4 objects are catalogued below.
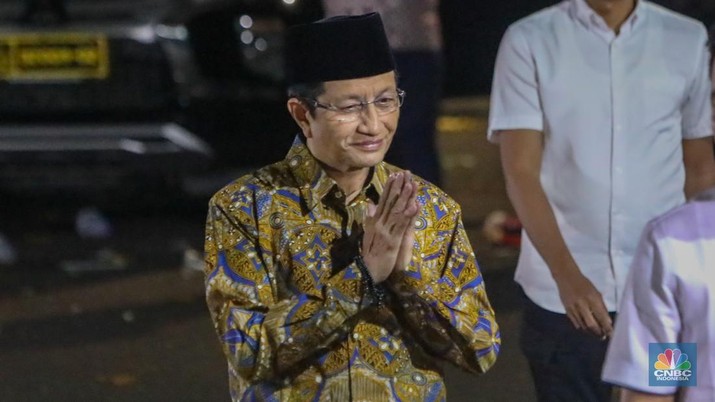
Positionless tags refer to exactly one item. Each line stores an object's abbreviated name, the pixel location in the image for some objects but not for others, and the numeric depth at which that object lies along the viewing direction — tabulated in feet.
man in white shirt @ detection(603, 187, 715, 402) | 14.10
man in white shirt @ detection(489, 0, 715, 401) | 24.45
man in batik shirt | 18.39
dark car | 51.60
